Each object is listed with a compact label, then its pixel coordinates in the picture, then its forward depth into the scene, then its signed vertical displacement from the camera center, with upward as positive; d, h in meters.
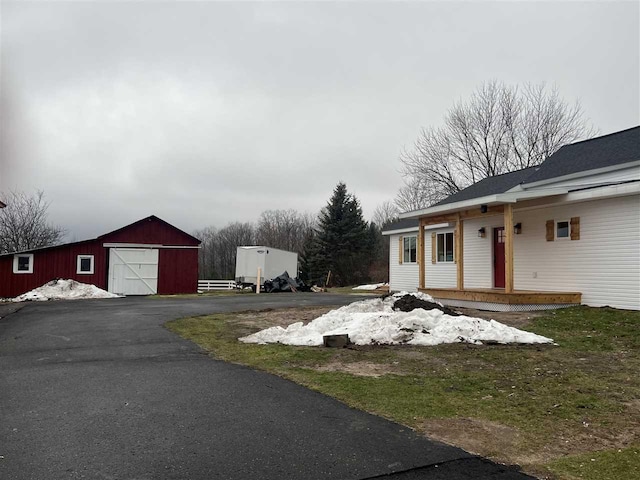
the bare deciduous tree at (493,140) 35.50 +9.56
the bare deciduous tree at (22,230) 42.66 +2.95
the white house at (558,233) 12.84 +1.04
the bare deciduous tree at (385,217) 58.66 +6.20
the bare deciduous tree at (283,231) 65.56 +4.75
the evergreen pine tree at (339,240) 44.12 +2.44
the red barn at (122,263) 25.02 +0.03
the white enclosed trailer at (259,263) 32.78 +0.10
